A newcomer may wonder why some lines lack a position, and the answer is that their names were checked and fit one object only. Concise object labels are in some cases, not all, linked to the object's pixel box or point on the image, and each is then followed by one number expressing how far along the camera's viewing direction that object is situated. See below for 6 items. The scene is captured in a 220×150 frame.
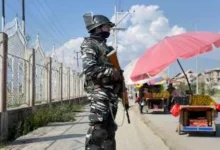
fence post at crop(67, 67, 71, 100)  26.57
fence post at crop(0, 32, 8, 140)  9.76
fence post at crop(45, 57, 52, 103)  17.50
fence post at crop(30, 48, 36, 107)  13.76
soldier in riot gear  4.30
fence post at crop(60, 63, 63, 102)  22.45
